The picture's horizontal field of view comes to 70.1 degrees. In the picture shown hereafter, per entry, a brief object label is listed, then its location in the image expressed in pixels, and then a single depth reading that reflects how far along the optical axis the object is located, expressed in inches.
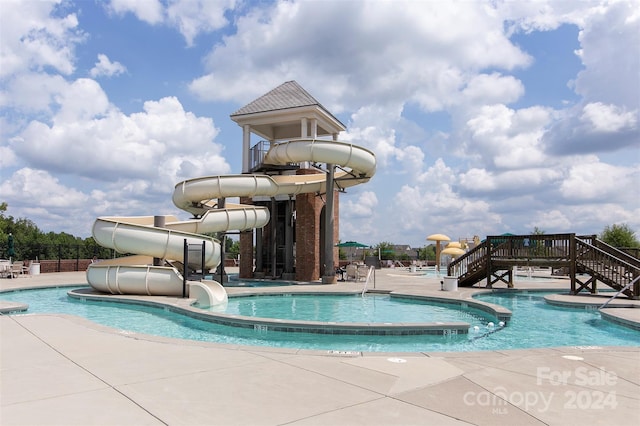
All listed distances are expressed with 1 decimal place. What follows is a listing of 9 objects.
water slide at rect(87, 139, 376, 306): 605.6
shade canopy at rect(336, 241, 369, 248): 1246.1
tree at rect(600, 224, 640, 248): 1815.6
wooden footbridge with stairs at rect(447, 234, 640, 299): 639.8
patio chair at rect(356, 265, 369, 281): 962.7
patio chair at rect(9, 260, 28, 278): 954.0
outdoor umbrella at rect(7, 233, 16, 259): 1036.0
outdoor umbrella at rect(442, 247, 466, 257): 1485.0
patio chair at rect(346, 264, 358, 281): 954.1
